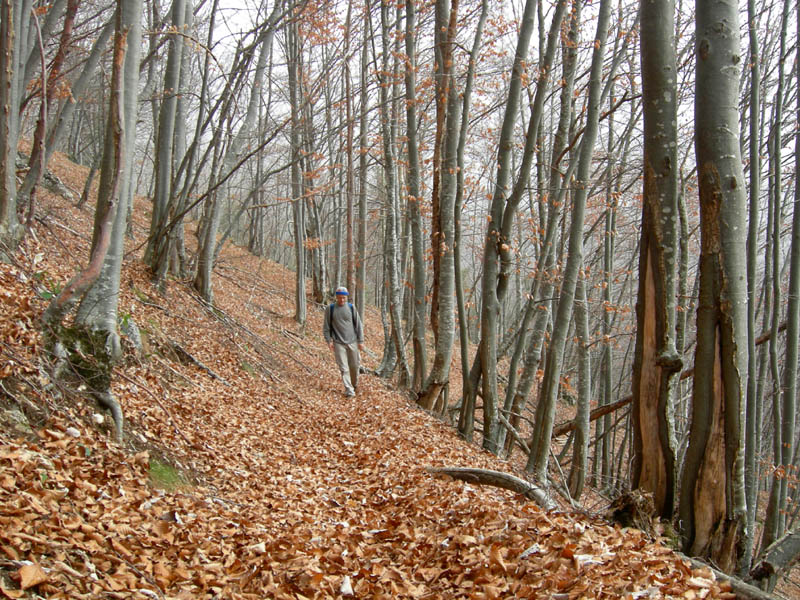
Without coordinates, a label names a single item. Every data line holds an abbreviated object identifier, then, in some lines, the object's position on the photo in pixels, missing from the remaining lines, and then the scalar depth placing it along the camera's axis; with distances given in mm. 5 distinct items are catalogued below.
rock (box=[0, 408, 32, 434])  3705
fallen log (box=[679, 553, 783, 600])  2859
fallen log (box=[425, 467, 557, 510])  4453
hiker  10398
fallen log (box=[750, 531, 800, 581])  3852
